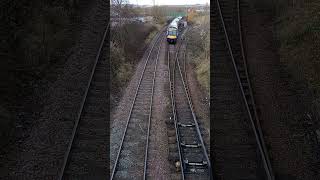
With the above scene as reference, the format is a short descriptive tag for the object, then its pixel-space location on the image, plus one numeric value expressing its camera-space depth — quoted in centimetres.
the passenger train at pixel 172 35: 3818
